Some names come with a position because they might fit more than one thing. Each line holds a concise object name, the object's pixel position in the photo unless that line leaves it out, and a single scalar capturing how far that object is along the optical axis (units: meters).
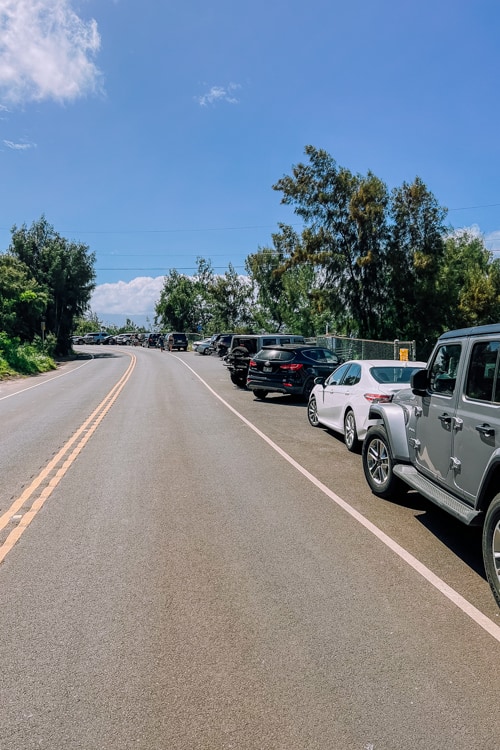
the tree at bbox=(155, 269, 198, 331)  81.19
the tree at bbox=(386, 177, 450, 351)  36.03
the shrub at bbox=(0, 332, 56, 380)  32.25
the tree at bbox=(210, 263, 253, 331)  66.75
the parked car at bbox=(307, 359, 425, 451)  9.48
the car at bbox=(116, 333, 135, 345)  85.81
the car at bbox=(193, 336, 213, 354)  52.44
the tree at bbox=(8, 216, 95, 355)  52.59
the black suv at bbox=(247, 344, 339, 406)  16.67
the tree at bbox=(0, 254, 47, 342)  39.56
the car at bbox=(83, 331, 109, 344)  87.44
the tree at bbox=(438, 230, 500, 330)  38.25
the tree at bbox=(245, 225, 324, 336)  40.34
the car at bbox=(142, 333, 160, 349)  73.75
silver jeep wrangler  4.36
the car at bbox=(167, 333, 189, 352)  60.62
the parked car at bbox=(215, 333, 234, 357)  45.48
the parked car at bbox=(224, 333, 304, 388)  21.56
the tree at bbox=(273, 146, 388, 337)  35.75
